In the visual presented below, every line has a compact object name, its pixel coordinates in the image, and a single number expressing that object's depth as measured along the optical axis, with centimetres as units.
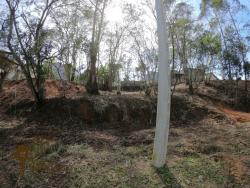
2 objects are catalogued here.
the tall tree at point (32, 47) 604
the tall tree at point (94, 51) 686
